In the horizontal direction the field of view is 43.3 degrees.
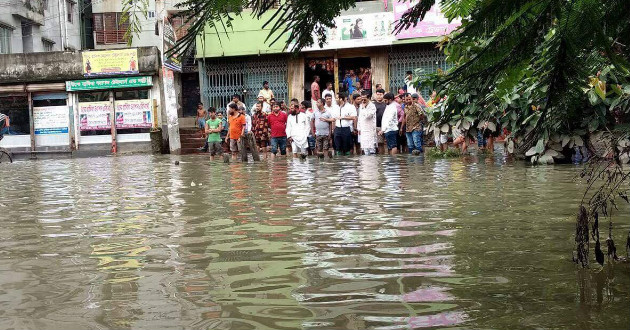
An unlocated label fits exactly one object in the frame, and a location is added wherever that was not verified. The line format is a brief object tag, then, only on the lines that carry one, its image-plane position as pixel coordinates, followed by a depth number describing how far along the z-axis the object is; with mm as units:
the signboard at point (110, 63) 28219
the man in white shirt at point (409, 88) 17812
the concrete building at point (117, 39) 30234
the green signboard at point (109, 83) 28297
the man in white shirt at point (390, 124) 18266
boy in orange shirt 19297
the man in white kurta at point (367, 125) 18828
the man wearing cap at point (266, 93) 23300
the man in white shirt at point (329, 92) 20438
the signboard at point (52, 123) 28547
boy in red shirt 20297
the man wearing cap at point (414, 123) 18047
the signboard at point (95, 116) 28375
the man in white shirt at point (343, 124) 19562
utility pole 25375
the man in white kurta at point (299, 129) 20172
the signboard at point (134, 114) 28359
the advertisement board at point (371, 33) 23898
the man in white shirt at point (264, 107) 22311
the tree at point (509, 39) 2728
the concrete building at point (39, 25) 30578
